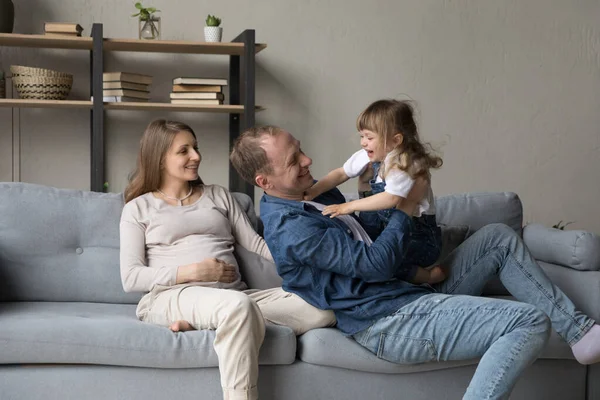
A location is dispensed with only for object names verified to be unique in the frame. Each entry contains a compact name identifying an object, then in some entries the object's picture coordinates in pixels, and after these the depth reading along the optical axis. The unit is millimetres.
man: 2166
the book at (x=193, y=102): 4137
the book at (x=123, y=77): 4035
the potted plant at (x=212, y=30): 4160
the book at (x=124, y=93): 4059
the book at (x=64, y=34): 3999
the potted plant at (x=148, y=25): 4168
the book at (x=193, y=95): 4141
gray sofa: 2322
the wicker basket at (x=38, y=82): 3977
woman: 2232
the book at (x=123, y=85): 4051
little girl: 2469
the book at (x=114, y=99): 4062
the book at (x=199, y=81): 4117
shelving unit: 3973
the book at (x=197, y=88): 4145
